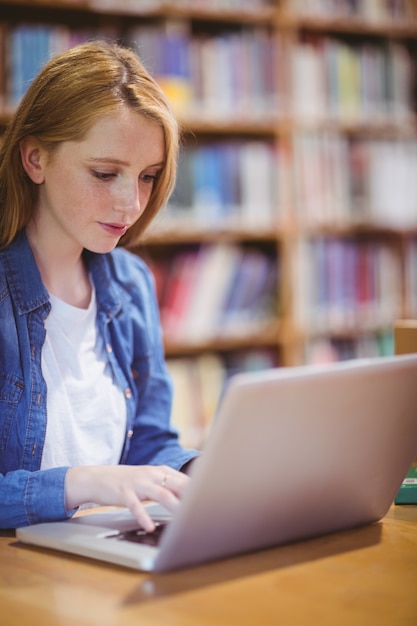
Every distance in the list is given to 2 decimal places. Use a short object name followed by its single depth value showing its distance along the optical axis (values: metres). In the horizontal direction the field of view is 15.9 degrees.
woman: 2.40
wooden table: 1.62
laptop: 1.71
